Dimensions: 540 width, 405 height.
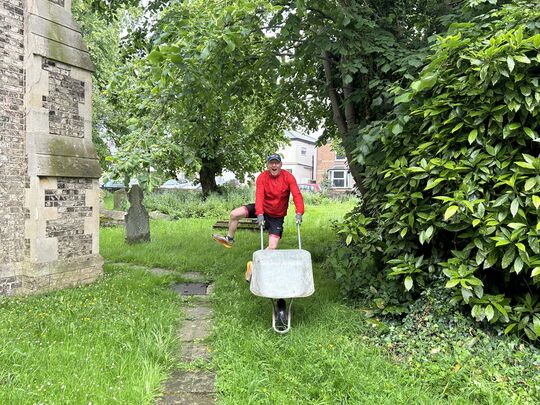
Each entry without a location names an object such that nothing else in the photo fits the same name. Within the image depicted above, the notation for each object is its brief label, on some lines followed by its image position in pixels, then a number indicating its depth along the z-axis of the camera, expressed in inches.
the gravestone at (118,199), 670.8
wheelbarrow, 158.1
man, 208.4
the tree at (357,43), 199.2
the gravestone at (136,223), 407.2
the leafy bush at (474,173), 139.3
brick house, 1676.9
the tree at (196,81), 181.0
